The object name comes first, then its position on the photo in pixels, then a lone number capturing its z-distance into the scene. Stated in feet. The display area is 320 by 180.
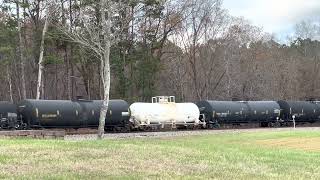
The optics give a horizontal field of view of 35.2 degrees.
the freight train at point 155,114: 126.72
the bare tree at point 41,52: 160.01
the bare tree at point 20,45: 174.40
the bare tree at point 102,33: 99.23
